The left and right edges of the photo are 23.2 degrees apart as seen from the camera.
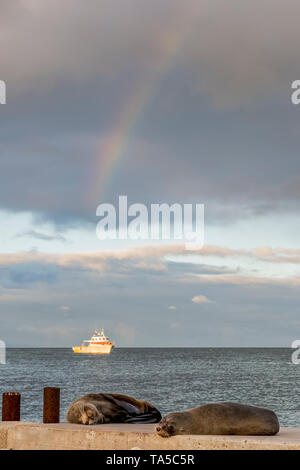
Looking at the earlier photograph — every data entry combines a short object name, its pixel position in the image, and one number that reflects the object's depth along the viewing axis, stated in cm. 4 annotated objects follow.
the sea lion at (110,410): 1288
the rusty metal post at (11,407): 1347
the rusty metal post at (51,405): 1287
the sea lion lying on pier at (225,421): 1152
